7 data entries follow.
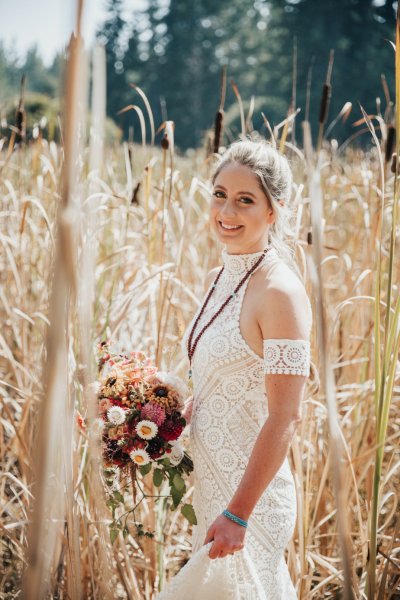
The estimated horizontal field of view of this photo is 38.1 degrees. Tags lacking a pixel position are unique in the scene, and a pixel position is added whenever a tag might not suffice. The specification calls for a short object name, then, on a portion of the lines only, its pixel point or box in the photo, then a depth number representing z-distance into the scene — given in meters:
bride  1.23
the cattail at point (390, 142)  2.00
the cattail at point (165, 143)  1.78
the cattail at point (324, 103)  1.95
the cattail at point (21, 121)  2.29
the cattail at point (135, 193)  1.83
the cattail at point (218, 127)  1.93
